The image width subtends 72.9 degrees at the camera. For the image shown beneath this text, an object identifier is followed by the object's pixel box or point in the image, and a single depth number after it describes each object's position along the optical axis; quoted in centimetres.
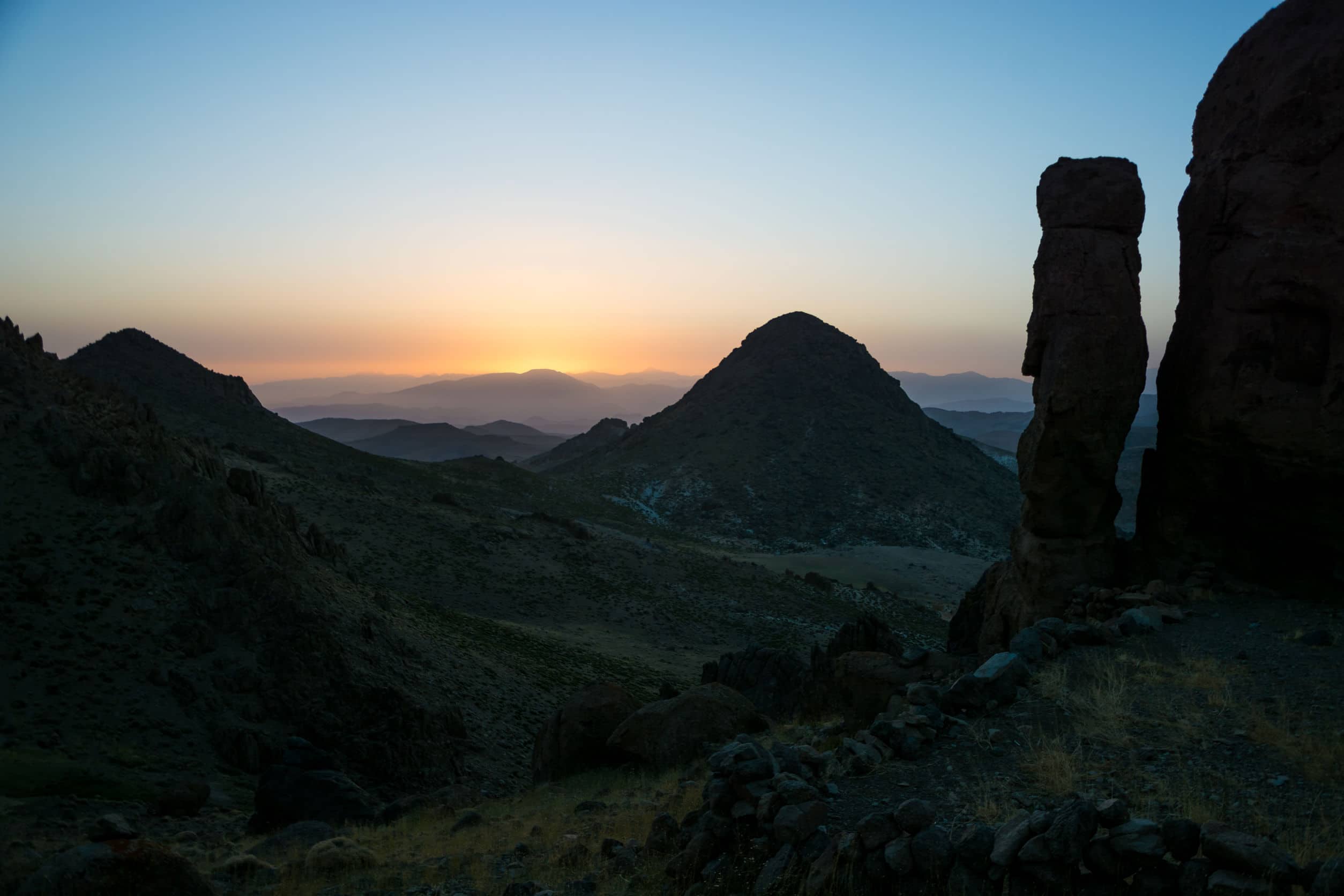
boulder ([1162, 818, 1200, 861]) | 650
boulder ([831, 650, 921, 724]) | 1391
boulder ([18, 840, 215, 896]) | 789
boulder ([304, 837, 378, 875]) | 998
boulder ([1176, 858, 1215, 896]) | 623
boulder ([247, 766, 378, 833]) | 1308
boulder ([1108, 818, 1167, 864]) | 647
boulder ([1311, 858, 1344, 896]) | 566
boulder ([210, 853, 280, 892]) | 980
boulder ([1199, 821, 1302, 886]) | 604
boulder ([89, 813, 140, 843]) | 945
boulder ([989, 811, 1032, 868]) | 675
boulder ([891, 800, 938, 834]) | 736
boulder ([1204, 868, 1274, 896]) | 596
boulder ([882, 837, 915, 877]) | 702
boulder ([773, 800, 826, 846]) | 785
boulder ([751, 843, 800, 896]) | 745
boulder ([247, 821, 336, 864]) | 1082
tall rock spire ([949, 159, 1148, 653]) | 1698
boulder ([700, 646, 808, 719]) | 2000
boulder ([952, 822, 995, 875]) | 694
